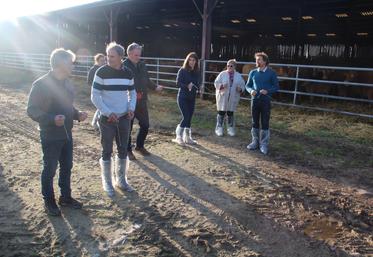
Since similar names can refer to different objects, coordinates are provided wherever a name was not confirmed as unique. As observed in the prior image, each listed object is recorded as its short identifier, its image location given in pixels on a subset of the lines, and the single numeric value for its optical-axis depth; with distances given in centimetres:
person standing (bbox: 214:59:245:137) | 759
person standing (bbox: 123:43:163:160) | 556
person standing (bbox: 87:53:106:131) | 745
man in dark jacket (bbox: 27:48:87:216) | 365
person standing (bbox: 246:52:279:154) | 629
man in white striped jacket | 421
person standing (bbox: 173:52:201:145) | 662
